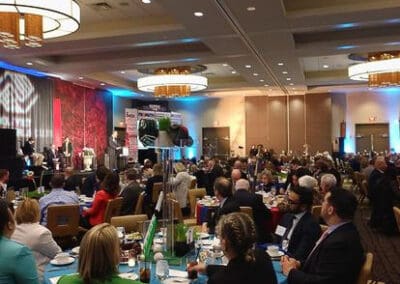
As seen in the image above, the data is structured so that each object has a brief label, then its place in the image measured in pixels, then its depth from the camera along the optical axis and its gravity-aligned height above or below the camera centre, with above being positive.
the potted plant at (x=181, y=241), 3.28 -0.69
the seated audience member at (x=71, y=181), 8.14 -0.64
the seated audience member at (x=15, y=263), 2.11 -0.55
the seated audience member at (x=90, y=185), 8.21 -0.70
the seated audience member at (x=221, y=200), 4.41 -0.55
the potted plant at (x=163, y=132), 3.29 +0.10
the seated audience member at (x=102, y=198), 5.83 -0.66
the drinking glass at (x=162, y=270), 2.84 -0.79
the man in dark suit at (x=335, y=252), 2.56 -0.62
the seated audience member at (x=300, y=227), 3.30 -0.63
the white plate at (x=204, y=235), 4.08 -0.81
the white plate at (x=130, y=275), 2.86 -0.83
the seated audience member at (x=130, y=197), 6.61 -0.74
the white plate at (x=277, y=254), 3.39 -0.82
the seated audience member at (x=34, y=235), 3.25 -0.64
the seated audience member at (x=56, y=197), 5.66 -0.63
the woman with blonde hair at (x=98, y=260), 1.86 -0.47
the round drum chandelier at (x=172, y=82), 12.54 +1.83
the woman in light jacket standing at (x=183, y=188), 8.26 -0.77
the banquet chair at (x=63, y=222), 5.40 -0.91
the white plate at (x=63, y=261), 3.24 -0.83
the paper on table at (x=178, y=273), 2.91 -0.83
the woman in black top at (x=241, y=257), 2.15 -0.55
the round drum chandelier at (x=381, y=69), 10.73 +1.85
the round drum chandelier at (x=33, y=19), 5.00 +1.56
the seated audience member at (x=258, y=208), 5.05 -0.71
